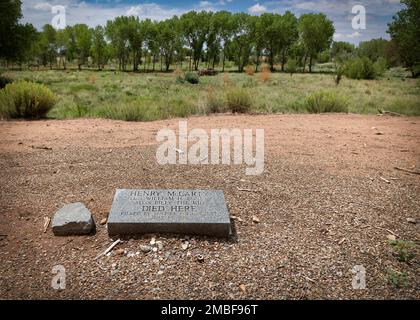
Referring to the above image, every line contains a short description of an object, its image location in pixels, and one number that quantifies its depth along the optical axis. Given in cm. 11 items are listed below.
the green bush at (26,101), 954
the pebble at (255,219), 413
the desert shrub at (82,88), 2090
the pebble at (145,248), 346
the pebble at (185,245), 352
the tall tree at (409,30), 1927
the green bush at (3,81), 2016
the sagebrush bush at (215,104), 1130
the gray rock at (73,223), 370
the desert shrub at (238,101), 1138
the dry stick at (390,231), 392
